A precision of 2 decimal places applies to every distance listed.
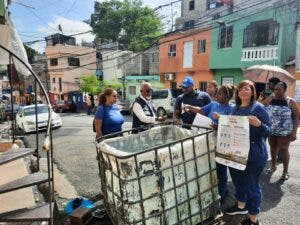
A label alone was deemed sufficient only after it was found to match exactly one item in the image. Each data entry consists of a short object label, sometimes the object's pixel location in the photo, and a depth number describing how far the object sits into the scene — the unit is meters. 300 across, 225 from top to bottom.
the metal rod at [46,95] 2.24
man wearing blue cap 3.66
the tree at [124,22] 30.97
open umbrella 4.36
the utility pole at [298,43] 11.20
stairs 1.96
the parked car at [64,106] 20.45
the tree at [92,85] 20.94
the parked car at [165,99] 12.61
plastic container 2.06
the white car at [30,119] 9.92
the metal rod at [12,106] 3.42
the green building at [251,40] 11.85
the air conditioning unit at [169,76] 17.09
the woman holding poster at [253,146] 2.45
